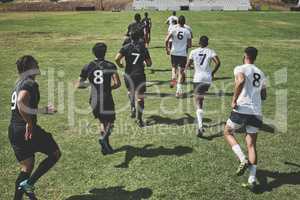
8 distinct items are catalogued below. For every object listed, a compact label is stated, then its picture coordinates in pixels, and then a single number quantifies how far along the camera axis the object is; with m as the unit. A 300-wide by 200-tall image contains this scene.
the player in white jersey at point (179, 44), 15.46
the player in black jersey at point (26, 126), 7.33
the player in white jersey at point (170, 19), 24.42
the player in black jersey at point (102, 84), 9.68
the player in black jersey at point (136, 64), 11.57
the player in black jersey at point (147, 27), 23.80
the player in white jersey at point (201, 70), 11.57
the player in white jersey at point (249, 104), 8.61
